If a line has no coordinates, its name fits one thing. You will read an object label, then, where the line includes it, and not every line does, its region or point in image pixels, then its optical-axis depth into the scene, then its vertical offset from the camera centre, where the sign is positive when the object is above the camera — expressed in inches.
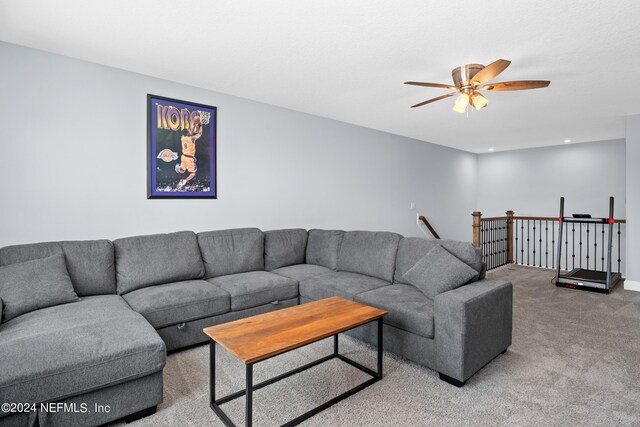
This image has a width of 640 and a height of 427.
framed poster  131.6 +22.7
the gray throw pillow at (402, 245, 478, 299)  101.5 -20.6
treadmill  181.3 -39.2
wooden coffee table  67.8 -29.0
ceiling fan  102.2 +40.9
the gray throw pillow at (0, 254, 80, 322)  86.4 -22.9
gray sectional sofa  66.6 -28.9
